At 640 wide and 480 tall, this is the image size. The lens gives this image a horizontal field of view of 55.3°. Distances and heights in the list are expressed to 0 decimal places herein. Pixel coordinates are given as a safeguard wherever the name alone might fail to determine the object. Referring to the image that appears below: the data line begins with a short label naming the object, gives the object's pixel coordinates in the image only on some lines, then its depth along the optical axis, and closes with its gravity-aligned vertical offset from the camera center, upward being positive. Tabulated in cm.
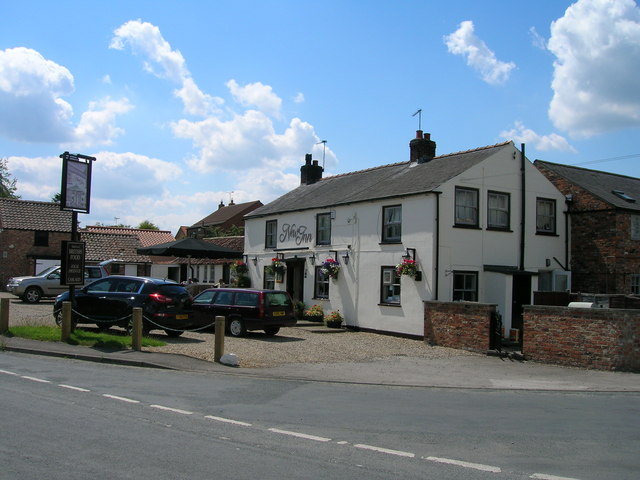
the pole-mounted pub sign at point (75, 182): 1707 +241
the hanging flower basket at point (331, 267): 2355 +24
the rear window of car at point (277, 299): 1894 -85
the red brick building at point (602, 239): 2200 +149
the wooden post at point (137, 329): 1497 -148
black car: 1770 -104
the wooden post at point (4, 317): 1688 -143
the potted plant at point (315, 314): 2412 -162
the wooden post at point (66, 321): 1582 -141
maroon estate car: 1867 -119
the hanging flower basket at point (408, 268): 1988 +23
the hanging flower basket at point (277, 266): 2630 +24
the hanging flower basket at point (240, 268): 2909 +15
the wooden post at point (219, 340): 1398 -160
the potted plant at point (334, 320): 2289 -175
